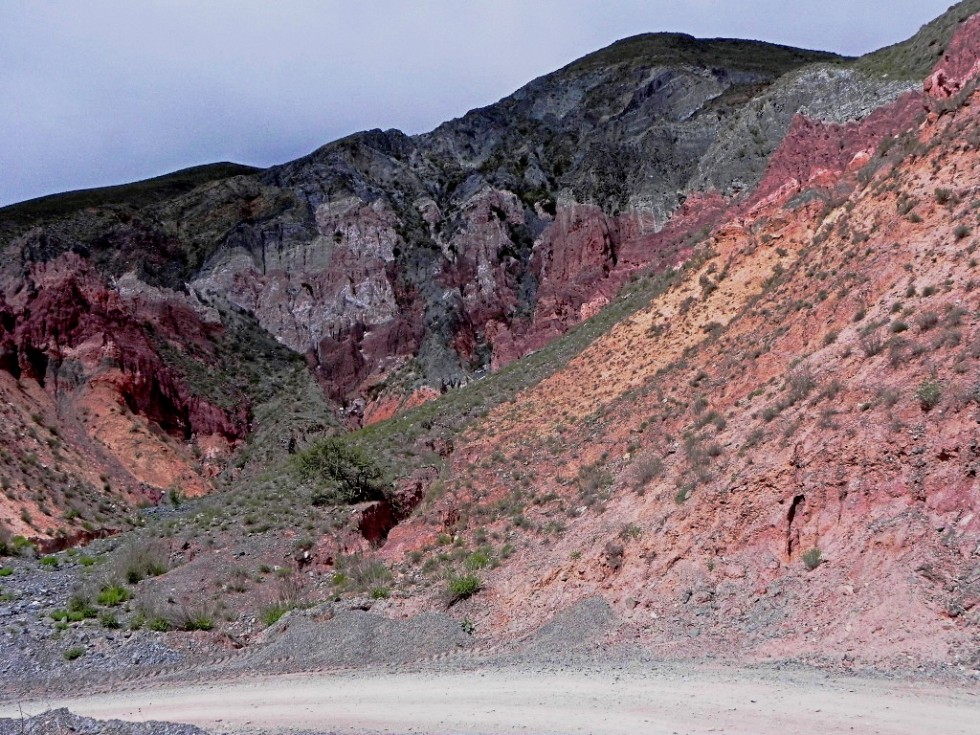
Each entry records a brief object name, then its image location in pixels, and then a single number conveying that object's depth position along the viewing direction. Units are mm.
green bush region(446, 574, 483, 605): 15062
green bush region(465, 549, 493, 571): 16359
